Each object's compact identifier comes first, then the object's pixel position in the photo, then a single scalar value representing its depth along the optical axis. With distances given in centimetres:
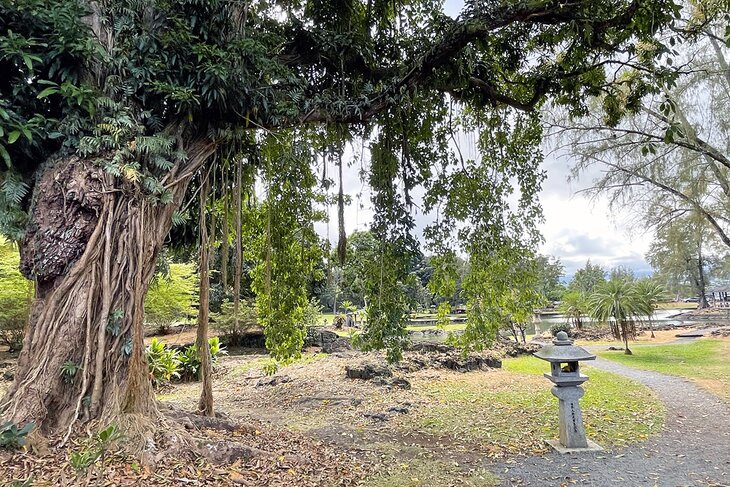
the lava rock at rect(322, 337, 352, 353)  1162
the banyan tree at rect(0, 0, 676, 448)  305
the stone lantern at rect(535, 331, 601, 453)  446
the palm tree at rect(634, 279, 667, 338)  1205
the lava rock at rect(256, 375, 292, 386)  787
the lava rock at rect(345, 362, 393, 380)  787
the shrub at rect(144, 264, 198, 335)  1121
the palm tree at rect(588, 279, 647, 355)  1191
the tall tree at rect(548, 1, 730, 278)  936
